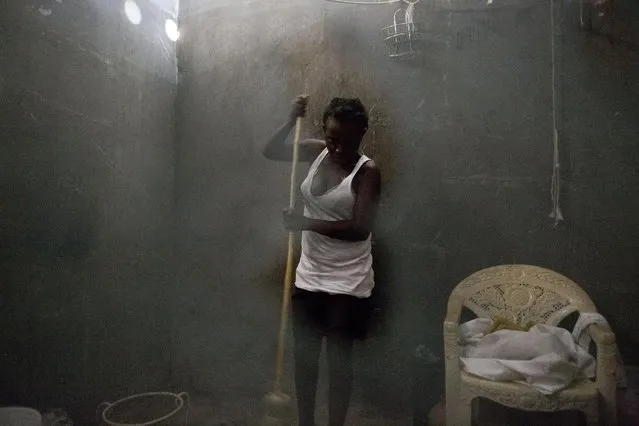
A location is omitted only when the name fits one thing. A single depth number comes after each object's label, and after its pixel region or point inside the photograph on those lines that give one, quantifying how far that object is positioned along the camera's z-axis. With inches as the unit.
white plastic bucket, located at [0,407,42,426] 68.3
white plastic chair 73.9
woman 80.0
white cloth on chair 74.6
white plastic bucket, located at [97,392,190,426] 86.6
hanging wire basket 101.0
